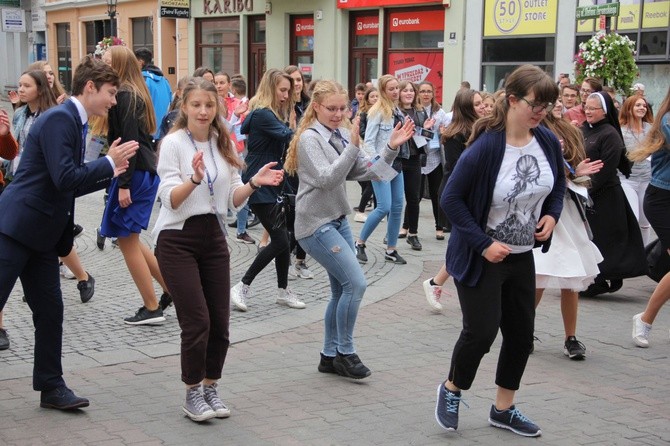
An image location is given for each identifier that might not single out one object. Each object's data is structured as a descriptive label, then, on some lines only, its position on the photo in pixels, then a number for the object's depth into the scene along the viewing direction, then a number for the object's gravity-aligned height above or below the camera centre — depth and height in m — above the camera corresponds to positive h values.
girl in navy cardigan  4.72 -0.76
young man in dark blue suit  4.88 -0.75
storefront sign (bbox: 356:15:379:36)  24.06 +0.96
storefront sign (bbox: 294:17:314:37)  26.33 +0.98
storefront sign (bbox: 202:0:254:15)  28.56 +1.68
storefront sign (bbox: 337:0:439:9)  22.39 +1.47
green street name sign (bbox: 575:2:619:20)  14.01 +0.83
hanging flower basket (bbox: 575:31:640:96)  13.67 +0.09
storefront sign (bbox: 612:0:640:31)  17.66 +0.94
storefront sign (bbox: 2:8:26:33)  35.15 +1.38
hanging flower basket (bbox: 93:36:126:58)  20.31 +0.37
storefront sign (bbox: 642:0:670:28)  17.19 +0.96
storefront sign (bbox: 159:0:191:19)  30.02 +1.62
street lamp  28.34 +1.54
